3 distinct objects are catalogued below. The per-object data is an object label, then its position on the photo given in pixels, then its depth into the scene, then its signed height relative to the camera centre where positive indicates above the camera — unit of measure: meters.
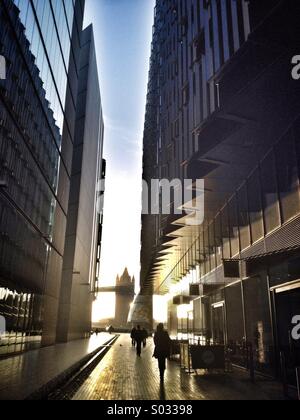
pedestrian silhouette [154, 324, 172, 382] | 11.94 -0.26
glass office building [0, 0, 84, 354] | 16.41 +8.61
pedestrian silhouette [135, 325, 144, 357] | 22.31 -0.16
